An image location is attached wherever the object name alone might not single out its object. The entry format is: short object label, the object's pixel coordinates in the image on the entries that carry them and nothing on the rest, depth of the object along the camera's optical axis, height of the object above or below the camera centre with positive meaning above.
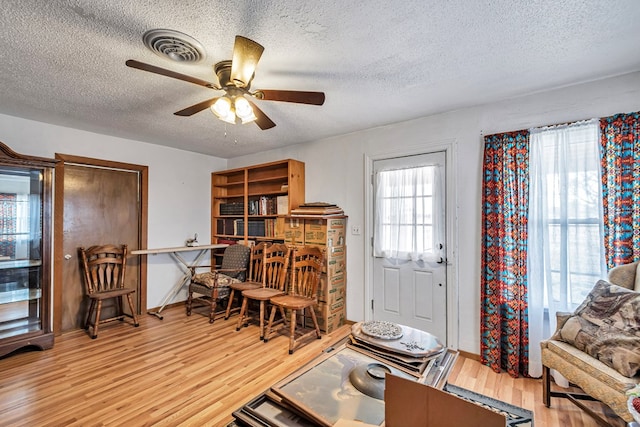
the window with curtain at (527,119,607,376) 2.21 -0.05
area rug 1.85 -1.33
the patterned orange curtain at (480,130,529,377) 2.44 -0.32
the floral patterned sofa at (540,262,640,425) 1.54 -0.88
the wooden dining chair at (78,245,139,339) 3.32 -0.79
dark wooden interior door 3.39 -0.08
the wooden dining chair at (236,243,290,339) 3.26 -0.78
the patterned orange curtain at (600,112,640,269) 2.04 +0.22
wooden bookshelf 3.97 +0.25
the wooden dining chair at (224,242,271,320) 3.72 -0.82
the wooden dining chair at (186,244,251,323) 3.69 -0.85
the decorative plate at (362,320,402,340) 1.41 -0.59
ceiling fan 1.53 +0.80
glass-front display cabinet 2.78 -0.36
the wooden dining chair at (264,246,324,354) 3.08 -0.81
